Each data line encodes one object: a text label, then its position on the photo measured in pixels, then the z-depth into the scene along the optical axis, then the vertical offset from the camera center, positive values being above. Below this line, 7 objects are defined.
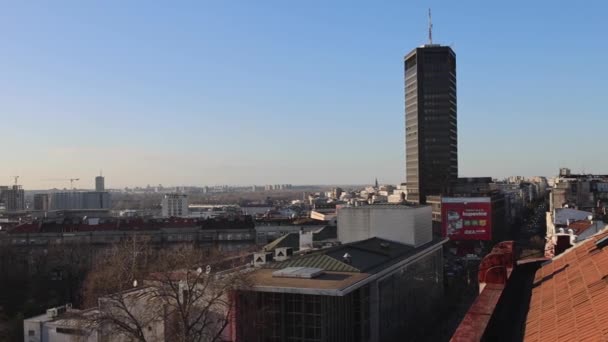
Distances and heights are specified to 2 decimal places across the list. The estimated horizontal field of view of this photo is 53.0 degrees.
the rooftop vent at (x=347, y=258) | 43.56 -5.32
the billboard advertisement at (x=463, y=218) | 129.62 -7.48
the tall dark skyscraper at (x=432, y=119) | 181.50 +19.27
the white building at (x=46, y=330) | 48.77 -11.40
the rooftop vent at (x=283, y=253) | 55.11 -6.18
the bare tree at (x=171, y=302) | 31.34 -6.32
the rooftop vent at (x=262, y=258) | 50.66 -6.05
